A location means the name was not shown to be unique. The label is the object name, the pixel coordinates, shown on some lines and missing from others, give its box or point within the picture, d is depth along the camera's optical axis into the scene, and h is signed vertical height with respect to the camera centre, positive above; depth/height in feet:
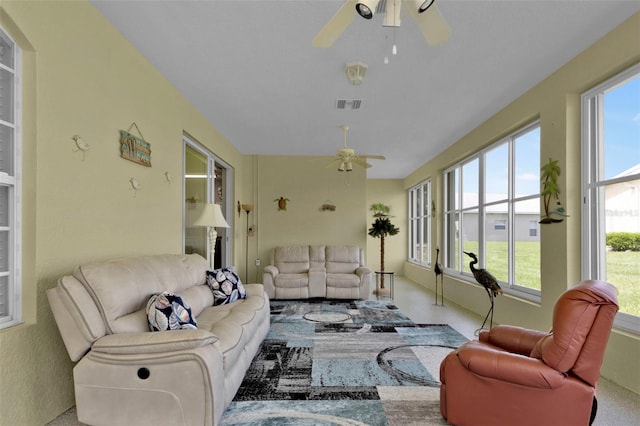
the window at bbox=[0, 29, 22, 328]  6.69 +0.56
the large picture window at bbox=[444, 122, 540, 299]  13.80 +0.26
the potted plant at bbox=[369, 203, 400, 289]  24.62 -0.88
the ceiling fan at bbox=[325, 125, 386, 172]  16.63 +2.72
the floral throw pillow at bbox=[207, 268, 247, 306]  12.09 -2.41
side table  21.40 -4.67
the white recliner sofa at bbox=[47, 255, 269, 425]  6.54 -2.69
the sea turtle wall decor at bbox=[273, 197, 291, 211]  24.13 +0.95
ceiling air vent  14.06 +4.49
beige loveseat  20.53 -3.40
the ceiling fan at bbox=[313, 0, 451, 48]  5.74 +3.40
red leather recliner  6.07 -2.79
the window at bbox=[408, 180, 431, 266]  27.88 -0.60
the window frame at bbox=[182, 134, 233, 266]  14.80 +1.41
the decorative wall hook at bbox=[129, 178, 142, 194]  10.25 +0.90
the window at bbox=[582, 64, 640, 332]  9.32 +0.79
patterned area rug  7.64 -4.25
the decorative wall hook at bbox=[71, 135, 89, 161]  7.98 +1.61
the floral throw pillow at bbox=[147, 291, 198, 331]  7.64 -2.12
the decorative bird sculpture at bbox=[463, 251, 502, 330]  12.55 -2.28
